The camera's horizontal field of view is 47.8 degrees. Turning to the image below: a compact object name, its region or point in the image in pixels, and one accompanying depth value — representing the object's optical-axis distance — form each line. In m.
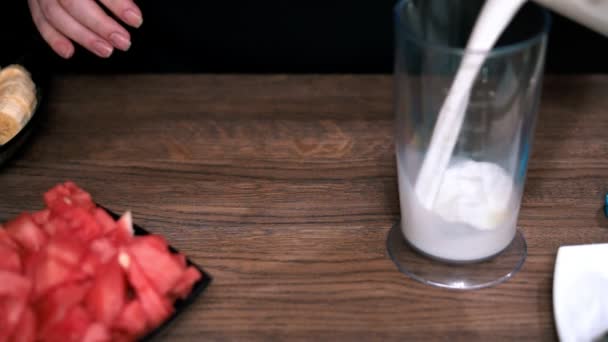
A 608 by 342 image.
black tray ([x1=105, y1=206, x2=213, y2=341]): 0.63
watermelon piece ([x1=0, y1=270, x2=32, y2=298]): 0.61
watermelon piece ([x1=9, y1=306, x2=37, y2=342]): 0.59
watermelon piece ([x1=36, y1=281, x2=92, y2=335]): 0.60
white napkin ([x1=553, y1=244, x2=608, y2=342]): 0.64
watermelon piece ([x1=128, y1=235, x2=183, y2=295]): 0.64
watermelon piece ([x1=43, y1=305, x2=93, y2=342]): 0.60
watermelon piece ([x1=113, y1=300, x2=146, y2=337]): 0.62
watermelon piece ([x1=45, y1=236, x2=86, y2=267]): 0.62
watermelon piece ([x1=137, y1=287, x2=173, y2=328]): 0.63
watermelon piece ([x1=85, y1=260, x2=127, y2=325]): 0.61
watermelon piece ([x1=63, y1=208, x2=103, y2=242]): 0.68
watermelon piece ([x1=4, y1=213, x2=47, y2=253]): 0.68
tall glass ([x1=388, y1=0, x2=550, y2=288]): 0.63
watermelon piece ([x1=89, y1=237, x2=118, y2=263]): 0.65
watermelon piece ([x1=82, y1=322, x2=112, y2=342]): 0.60
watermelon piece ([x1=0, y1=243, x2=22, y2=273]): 0.63
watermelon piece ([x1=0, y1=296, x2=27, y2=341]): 0.59
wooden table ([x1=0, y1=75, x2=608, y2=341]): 0.70
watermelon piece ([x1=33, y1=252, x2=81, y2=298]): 0.62
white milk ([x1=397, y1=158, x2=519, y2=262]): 0.69
